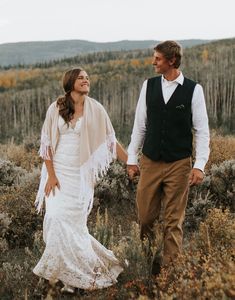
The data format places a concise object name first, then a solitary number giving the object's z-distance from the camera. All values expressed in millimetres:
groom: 4691
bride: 4859
